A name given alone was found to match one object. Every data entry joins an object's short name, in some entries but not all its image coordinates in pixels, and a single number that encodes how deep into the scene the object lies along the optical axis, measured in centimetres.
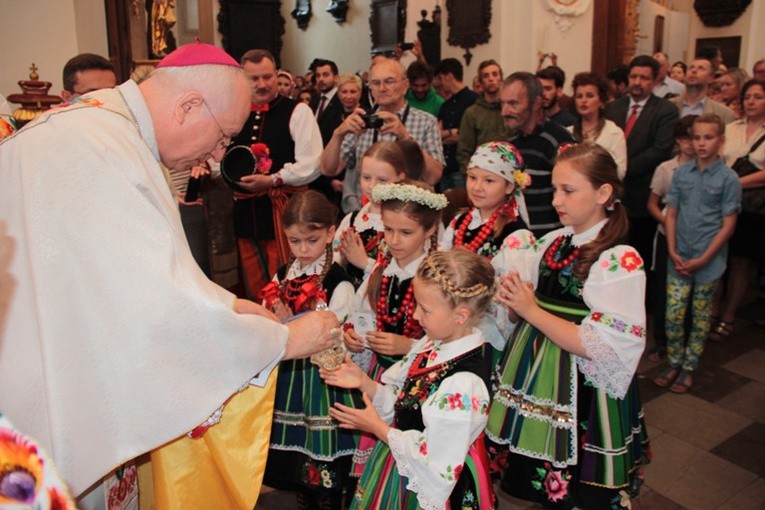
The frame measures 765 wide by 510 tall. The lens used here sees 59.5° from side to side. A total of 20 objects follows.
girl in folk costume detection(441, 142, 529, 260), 281
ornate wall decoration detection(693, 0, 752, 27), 1090
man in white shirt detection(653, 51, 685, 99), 709
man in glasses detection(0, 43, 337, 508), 148
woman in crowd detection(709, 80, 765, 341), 457
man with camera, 386
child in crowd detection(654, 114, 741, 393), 386
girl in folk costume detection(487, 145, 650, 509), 218
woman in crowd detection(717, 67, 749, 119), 634
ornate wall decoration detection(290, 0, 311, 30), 1205
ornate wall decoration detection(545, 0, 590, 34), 823
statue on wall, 548
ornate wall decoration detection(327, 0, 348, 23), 1117
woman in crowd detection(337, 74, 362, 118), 539
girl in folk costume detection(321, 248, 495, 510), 181
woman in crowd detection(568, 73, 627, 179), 450
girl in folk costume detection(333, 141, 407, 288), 290
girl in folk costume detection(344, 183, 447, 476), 246
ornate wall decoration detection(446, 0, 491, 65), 838
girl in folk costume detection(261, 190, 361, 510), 247
